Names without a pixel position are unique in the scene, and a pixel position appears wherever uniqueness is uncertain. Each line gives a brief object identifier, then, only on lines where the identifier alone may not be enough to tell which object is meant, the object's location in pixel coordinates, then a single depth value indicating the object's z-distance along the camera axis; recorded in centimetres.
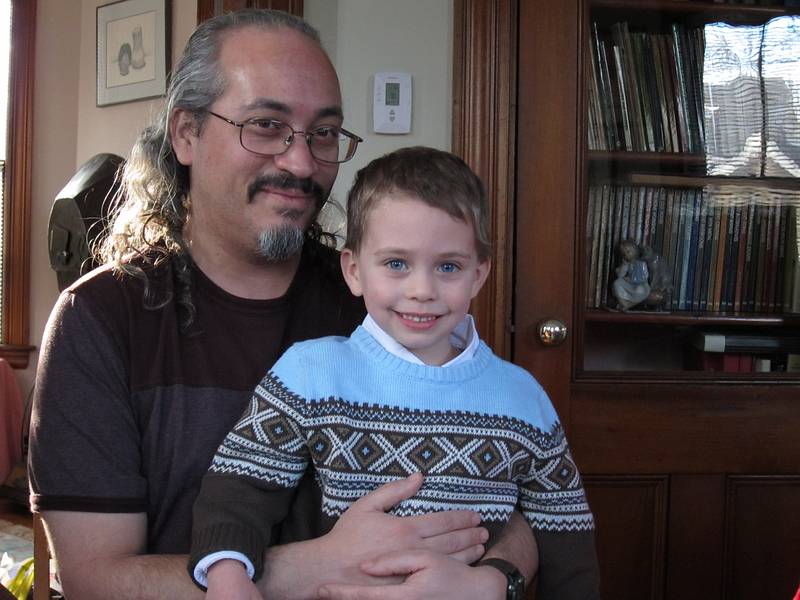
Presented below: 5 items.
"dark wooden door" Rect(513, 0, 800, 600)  243
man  122
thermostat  253
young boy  120
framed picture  389
